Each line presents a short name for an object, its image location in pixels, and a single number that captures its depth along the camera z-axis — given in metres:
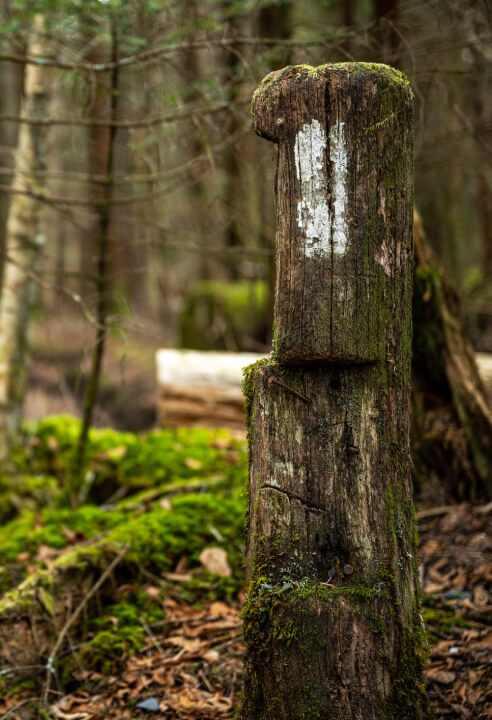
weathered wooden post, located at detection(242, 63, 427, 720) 2.09
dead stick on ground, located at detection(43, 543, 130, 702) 2.89
